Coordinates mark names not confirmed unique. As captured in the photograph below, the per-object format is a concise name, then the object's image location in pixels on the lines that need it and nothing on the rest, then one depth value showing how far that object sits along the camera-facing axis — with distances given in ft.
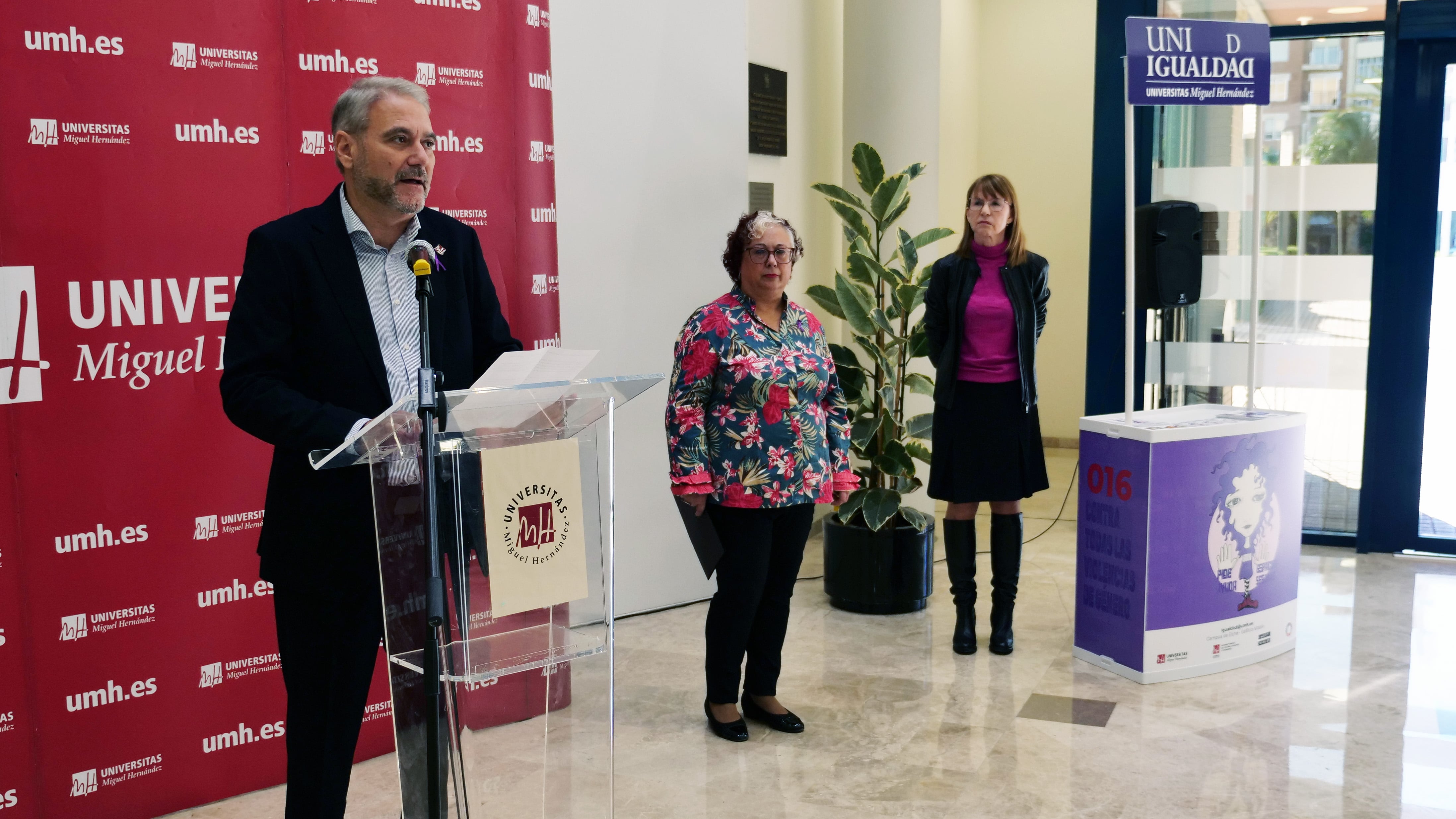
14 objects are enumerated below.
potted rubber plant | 16.06
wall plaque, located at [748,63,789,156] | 18.56
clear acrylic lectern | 5.96
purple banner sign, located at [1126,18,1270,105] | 13.30
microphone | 5.60
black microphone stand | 5.52
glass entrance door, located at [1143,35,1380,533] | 19.01
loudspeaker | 18.56
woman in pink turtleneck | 13.67
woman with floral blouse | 11.21
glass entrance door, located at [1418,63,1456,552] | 18.54
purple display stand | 13.12
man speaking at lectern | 6.88
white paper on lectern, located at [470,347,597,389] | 5.89
